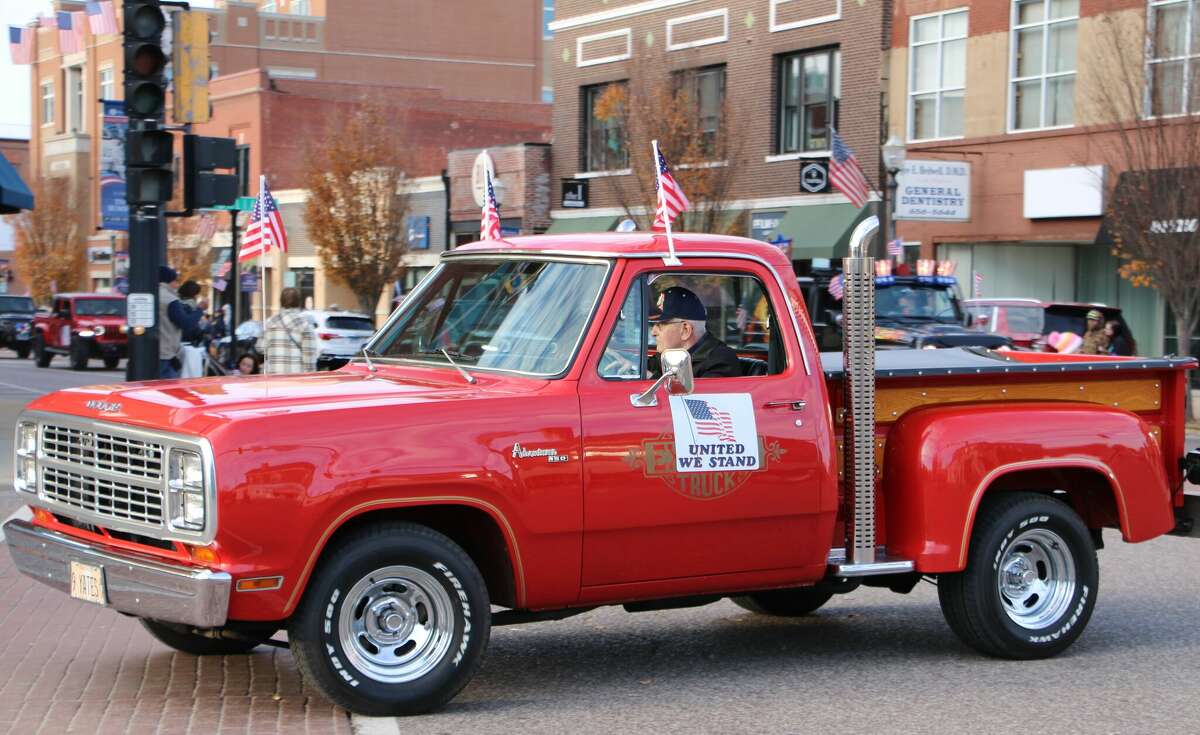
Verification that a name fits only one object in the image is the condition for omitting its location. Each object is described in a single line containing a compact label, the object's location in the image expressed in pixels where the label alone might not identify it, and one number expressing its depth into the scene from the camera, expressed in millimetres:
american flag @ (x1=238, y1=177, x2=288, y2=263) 25672
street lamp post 25891
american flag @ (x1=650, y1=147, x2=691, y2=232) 6926
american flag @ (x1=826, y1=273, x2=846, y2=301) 20625
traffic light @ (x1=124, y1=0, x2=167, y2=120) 12375
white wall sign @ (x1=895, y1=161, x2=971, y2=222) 30000
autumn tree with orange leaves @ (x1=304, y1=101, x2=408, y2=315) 41688
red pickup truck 5906
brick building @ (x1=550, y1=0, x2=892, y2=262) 32875
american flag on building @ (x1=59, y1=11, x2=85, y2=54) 36719
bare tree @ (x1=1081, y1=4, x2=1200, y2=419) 22250
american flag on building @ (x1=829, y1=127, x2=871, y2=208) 29281
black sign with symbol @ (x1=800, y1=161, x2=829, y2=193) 32625
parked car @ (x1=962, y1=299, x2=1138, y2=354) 24016
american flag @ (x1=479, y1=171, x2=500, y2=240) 8323
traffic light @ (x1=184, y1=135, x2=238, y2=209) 12617
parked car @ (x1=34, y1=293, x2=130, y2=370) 37062
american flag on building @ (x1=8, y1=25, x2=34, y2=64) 46000
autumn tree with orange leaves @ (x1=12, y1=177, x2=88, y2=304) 64000
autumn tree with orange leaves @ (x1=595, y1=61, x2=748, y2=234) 32406
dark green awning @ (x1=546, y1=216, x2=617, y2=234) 38938
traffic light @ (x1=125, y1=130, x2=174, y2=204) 12328
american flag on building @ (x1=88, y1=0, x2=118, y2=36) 30344
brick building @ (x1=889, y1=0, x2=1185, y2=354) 28609
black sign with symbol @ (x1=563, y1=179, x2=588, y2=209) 39844
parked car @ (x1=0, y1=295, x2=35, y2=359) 47625
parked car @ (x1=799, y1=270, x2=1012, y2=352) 20812
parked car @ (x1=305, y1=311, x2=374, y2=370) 29991
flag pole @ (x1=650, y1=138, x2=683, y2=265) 6867
